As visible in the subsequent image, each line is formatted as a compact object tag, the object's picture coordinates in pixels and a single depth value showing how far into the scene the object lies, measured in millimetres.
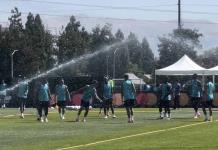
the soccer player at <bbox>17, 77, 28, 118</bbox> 37438
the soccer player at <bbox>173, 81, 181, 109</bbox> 46906
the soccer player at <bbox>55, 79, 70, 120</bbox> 35438
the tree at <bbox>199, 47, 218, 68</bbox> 107625
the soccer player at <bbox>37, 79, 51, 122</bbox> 32781
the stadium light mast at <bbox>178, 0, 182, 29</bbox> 80488
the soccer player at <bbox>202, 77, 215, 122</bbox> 32456
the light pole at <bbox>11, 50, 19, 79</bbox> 93744
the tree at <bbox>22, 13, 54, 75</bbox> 95438
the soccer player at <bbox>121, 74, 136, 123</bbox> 31108
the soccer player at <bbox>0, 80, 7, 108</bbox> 55438
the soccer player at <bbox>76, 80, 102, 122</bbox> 32406
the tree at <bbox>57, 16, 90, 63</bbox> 104188
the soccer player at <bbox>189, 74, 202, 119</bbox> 33566
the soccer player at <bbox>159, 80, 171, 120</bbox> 34656
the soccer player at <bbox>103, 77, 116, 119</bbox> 36250
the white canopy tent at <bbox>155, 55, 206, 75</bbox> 54331
